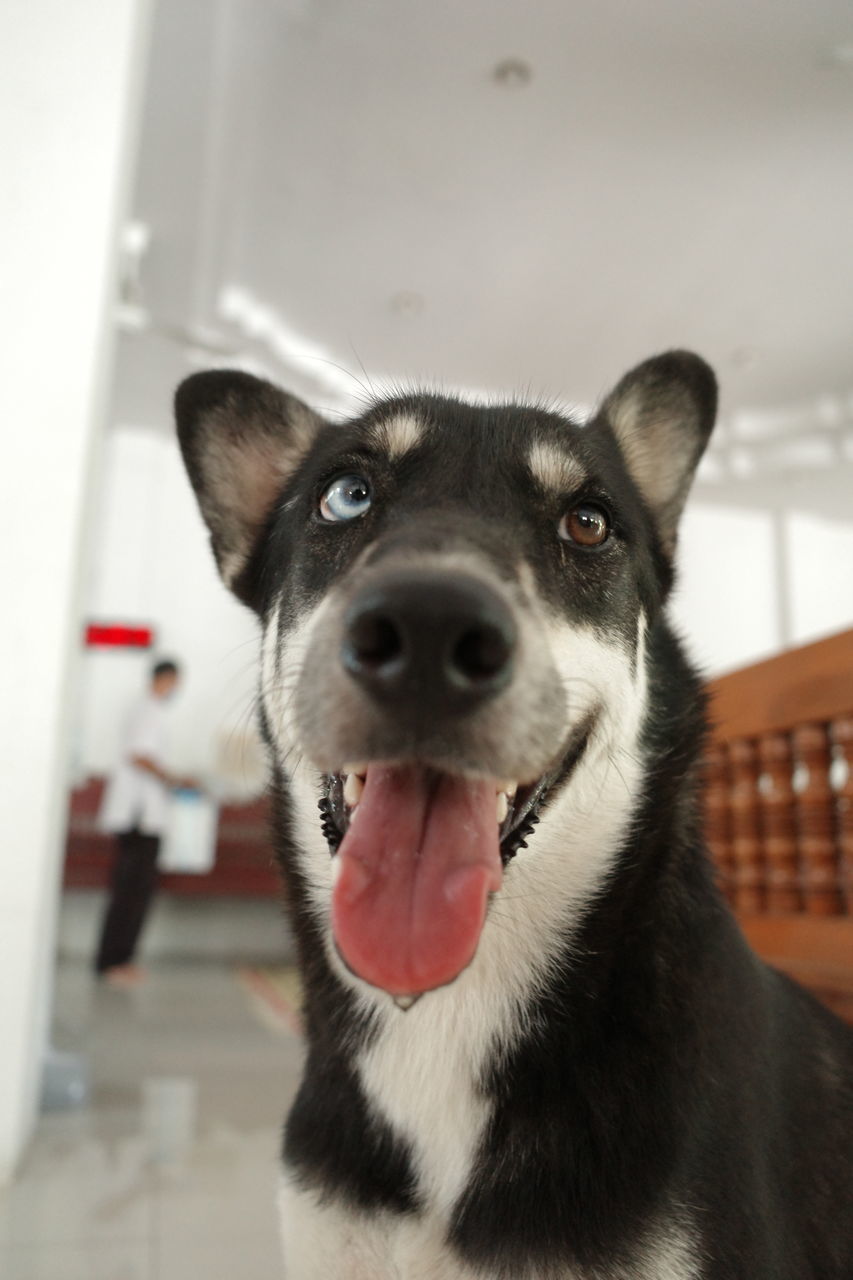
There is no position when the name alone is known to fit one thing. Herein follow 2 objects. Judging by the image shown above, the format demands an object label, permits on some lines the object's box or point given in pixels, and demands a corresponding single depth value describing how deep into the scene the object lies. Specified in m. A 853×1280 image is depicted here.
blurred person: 5.42
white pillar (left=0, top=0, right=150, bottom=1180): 2.25
